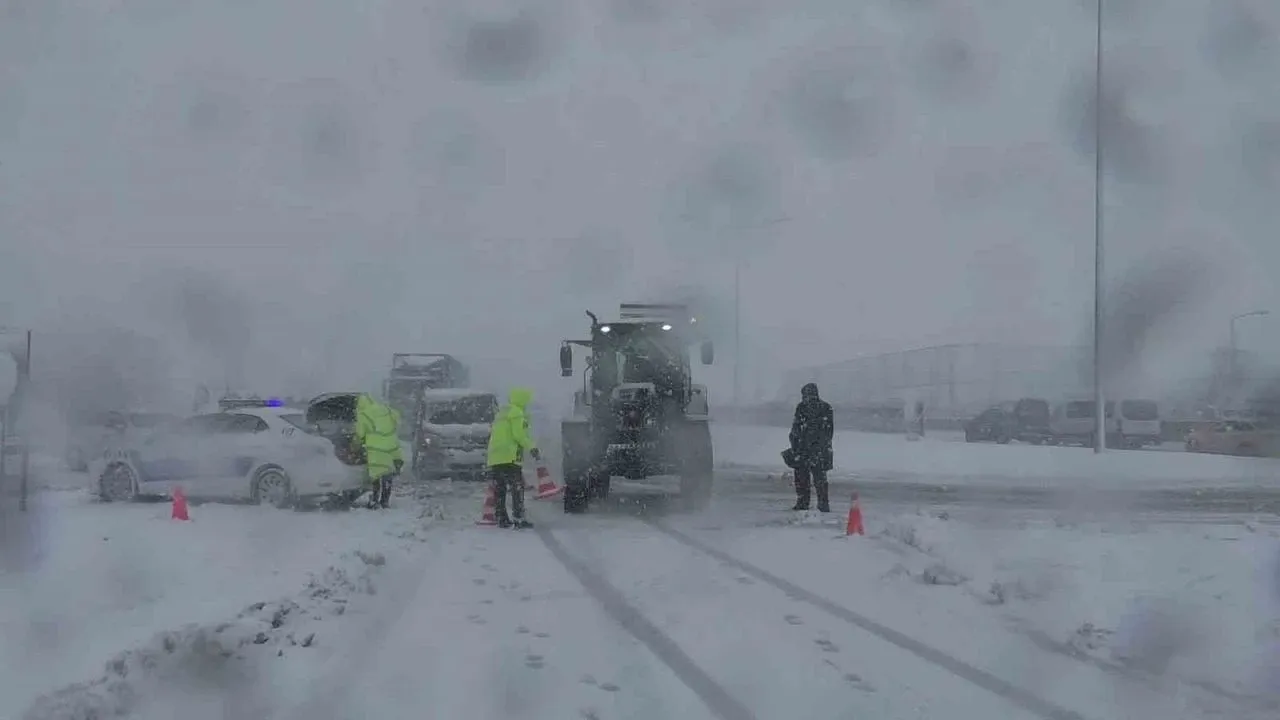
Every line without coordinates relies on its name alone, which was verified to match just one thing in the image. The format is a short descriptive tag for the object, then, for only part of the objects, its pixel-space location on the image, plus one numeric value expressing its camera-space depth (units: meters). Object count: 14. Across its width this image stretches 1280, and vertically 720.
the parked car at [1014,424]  44.44
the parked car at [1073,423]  42.03
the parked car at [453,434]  23.23
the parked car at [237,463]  17.25
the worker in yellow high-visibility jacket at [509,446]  14.92
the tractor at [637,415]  17.61
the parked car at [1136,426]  42.94
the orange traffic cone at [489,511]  15.78
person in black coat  16.67
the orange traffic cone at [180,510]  15.09
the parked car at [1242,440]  38.88
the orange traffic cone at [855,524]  14.38
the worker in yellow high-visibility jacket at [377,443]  16.97
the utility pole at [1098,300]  30.11
